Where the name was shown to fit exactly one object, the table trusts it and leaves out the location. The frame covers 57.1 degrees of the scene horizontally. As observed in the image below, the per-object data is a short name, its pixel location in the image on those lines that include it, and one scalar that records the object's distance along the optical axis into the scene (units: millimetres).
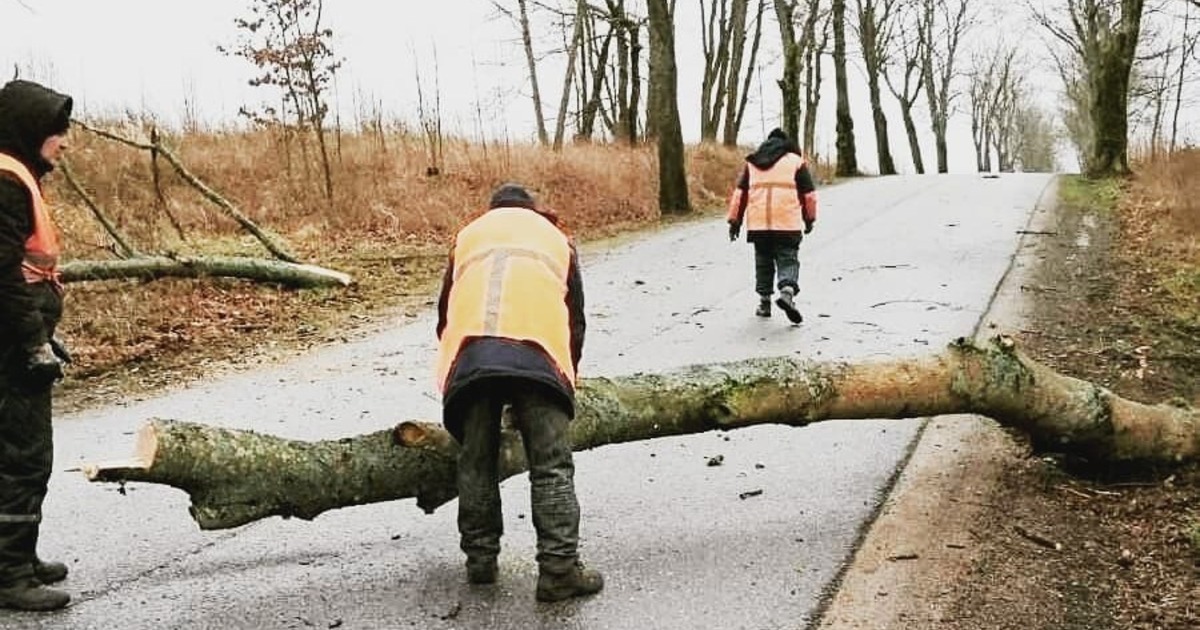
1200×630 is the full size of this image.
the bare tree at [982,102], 65562
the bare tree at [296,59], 15562
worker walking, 9852
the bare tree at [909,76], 45250
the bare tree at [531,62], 30641
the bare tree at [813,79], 35250
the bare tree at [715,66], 32469
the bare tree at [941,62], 48938
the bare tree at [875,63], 36438
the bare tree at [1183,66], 28592
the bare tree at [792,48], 26469
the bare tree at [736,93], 32125
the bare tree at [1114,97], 22062
